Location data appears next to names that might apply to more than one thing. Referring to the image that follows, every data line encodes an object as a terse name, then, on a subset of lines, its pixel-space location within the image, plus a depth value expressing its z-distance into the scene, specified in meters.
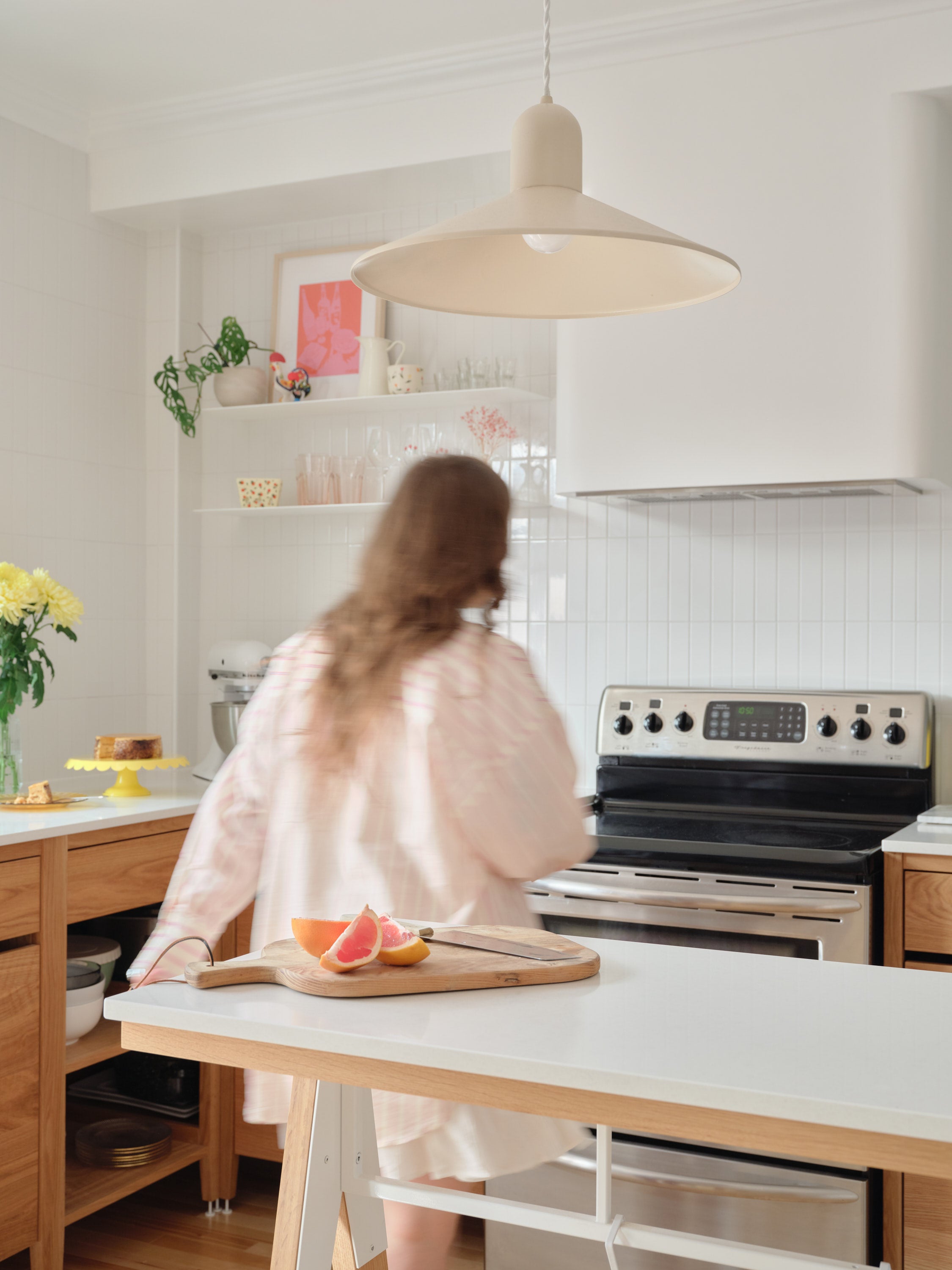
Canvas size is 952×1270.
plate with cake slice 2.45
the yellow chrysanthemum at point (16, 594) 2.47
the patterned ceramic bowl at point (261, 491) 3.24
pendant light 1.21
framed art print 3.21
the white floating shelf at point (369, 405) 2.97
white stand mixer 3.00
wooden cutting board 1.14
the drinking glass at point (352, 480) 3.17
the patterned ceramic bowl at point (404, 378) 3.06
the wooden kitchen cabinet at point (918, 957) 2.09
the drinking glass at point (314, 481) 3.19
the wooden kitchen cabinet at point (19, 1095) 2.15
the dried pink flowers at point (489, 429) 3.08
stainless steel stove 2.11
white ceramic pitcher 3.09
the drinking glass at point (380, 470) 3.19
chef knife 1.23
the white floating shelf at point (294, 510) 3.12
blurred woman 1.43
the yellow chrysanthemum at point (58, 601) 2.54
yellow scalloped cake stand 2.63
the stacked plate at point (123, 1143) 2.55
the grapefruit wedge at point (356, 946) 1.16
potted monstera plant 3.28
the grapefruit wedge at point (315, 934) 1.22
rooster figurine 3.22
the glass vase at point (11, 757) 2.56
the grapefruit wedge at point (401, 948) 1.18
